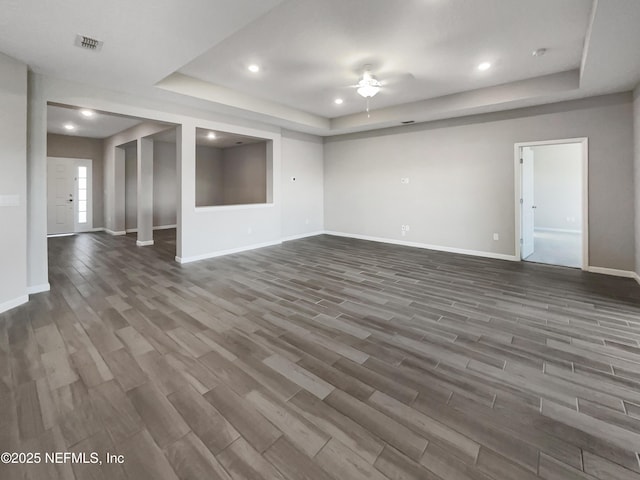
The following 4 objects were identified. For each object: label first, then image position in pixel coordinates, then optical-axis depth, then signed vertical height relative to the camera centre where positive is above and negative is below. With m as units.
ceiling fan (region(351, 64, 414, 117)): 4.32 +2.38
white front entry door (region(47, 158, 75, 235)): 8.27 +1.24
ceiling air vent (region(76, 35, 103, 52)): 2.90 +1.94
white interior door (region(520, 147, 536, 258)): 5.51 +0.66
